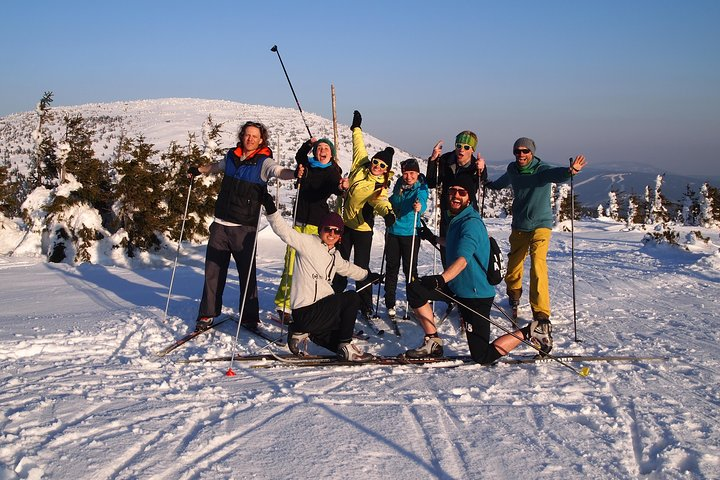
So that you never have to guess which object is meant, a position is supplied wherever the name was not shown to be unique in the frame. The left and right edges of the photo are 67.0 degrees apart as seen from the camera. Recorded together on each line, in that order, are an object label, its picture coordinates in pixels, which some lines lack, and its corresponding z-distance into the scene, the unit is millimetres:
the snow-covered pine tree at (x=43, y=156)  17516
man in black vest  6219
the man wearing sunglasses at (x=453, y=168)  6754
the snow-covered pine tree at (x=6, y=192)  18598
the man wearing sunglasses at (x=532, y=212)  6156
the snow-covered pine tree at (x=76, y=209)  16141
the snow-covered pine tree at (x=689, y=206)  53009
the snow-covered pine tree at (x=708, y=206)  47062
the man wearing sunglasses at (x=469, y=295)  5172
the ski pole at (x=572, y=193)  5795
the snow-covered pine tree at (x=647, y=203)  54844
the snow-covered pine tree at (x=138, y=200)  15742
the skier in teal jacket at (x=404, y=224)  6641
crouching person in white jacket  5344
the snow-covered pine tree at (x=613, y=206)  57312
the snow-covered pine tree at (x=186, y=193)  17047
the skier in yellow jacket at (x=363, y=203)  6586
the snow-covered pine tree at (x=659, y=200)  51538
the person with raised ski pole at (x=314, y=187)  6461
